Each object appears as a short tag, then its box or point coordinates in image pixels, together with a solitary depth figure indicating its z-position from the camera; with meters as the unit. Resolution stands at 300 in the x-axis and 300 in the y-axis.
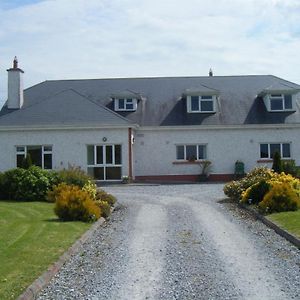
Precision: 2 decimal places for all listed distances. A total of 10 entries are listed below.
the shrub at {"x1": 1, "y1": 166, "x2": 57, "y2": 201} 22.05
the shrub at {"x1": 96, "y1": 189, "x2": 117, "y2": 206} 20.03
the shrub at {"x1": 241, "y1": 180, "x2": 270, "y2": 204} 19.72
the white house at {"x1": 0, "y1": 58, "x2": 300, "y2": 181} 33.19
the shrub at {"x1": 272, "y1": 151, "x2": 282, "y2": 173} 27.88
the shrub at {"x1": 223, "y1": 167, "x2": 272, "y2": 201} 21.11
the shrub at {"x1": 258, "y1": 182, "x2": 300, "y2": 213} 17.22
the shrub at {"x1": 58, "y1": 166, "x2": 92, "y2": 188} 21.83
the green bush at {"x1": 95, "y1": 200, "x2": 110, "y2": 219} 17.67
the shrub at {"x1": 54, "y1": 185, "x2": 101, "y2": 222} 16.00
